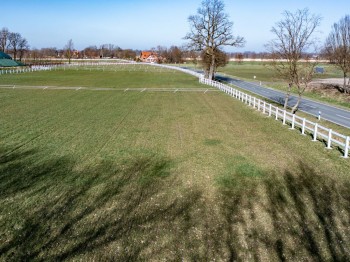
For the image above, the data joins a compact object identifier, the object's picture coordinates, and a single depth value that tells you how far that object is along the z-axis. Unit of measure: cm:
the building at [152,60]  18970
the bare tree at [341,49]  4316
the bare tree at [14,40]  14375
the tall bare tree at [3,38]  14200
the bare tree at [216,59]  6131
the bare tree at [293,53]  2720
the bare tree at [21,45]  14825
